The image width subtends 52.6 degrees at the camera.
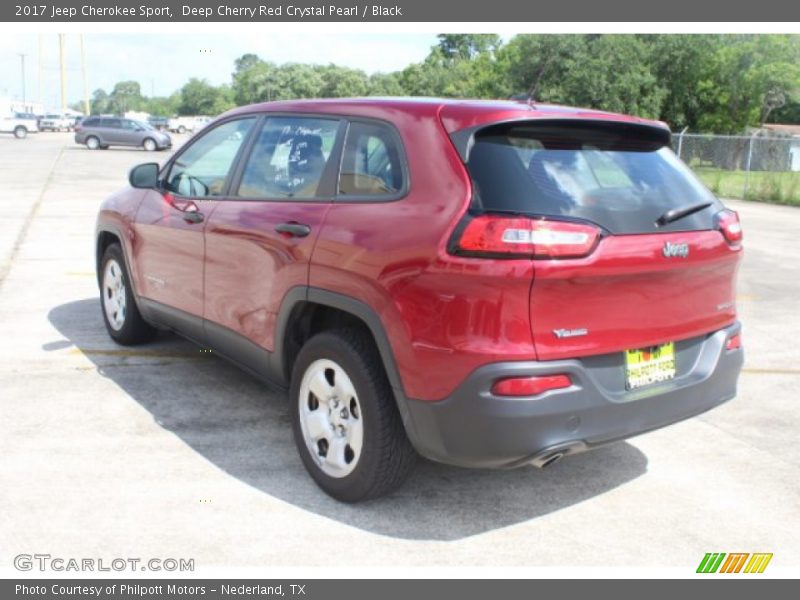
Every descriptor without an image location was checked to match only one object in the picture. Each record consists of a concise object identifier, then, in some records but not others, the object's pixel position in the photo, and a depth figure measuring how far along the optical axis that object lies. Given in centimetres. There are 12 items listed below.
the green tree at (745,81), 5294
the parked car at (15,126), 5594
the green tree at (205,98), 10891
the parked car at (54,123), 7444
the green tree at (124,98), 13888
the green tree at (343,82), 10422
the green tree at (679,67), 5219
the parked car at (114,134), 4209
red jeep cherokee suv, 310
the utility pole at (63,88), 10969
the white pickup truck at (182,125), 8608
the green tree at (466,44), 10725
